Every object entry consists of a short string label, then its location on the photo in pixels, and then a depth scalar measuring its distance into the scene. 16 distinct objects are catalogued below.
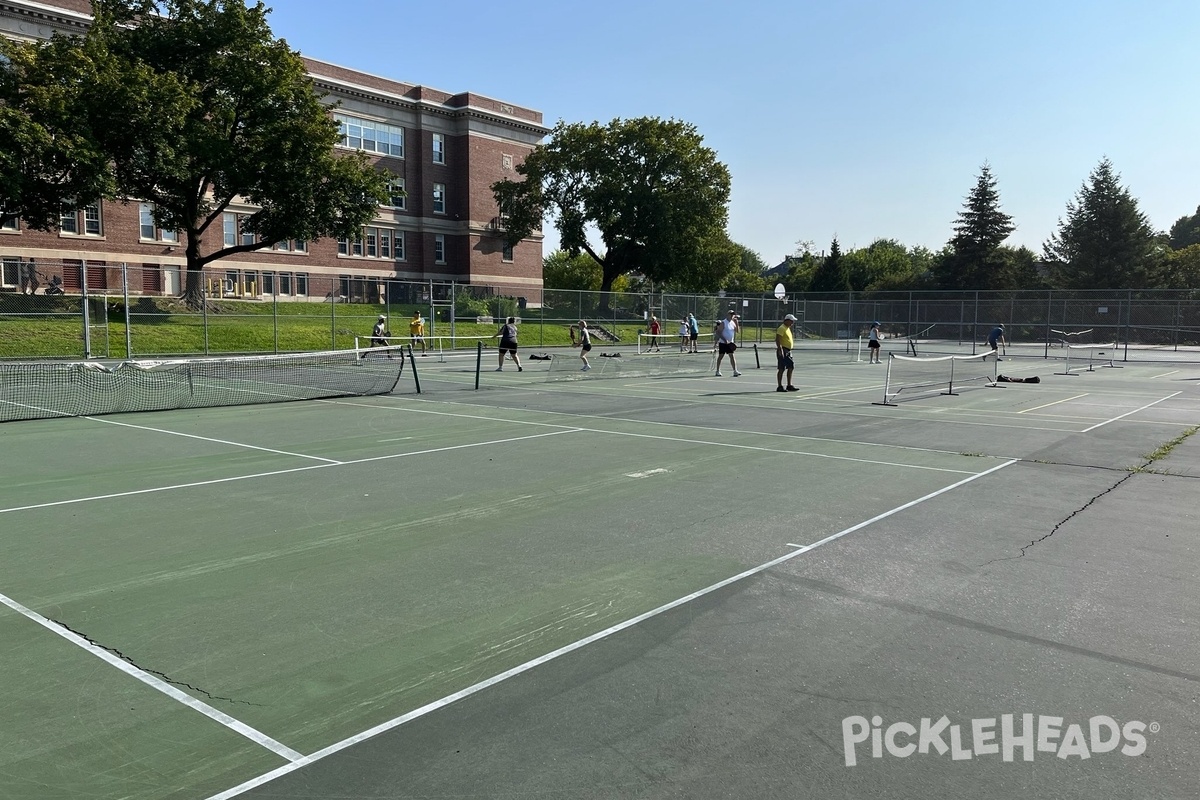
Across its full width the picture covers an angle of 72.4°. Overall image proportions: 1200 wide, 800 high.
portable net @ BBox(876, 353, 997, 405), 21.66
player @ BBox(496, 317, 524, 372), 26.70
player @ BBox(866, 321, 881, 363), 35.34
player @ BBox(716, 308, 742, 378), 25.73
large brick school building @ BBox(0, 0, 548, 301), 49.59
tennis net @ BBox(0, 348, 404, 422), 16.72
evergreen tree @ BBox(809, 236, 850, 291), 88.88
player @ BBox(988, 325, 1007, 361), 31.92
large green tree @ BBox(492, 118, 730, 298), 66.31
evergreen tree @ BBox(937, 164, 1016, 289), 76.31
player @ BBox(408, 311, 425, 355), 34.16
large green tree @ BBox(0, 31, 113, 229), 32.78
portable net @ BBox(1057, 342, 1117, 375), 33.22
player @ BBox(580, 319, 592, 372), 27.66
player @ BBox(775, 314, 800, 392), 20.50
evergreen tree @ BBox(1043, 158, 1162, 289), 73.25
